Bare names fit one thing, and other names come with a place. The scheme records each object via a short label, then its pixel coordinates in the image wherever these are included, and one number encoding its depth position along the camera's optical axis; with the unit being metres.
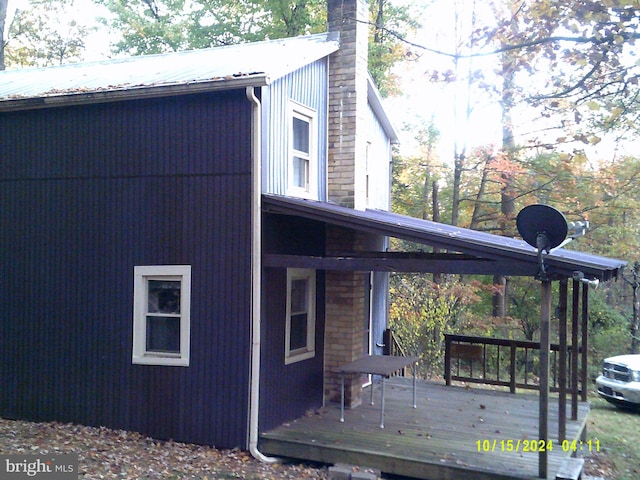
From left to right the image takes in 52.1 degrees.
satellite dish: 6.41
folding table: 8.30
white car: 11.84
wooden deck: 7.10
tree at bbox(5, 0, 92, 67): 26.88
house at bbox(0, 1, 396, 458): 8.10
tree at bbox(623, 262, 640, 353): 19.20
